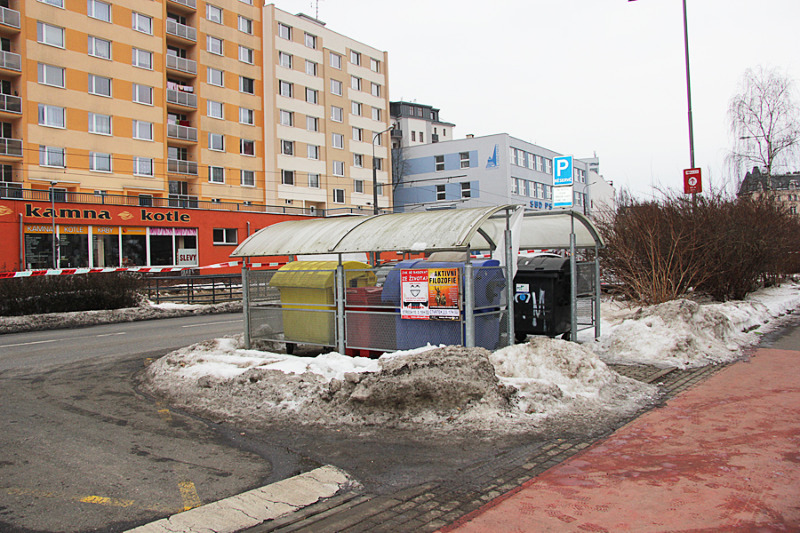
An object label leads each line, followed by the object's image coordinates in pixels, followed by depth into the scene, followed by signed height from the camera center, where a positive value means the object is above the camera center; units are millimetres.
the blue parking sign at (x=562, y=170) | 15078 +2267
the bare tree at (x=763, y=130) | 33719 +7145
